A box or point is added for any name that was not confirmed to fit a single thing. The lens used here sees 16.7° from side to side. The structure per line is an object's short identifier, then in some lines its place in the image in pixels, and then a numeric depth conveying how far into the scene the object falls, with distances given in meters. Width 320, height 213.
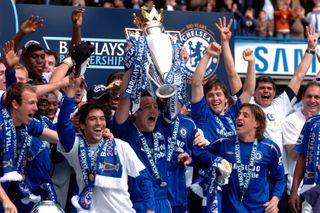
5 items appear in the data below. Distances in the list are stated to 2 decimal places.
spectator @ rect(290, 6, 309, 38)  20.75
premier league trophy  9.05
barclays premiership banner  11.75
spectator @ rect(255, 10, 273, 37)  20.58
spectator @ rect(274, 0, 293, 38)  20.89
